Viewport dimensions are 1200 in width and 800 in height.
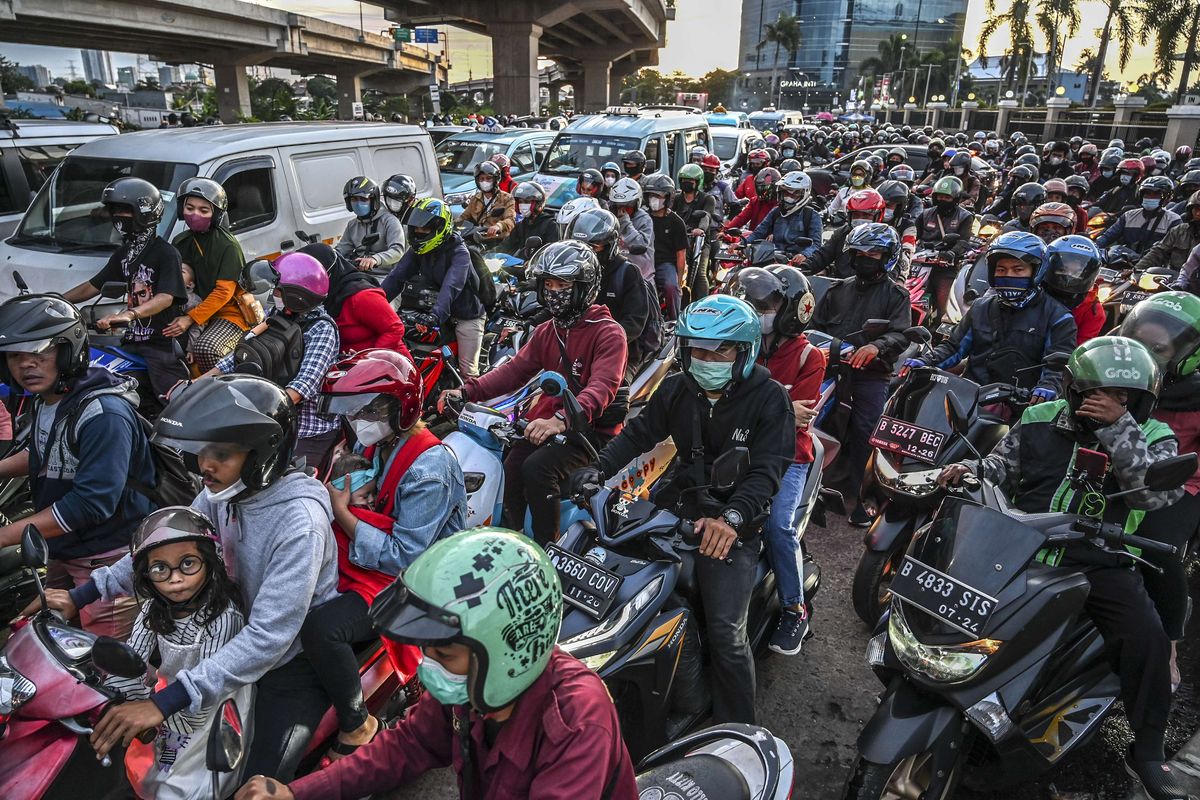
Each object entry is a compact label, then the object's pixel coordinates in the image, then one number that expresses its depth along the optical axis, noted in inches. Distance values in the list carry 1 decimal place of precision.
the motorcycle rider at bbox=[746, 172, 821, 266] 355.3
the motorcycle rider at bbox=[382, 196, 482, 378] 257.8
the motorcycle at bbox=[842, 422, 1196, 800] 110.5
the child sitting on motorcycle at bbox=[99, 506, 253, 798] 94.1
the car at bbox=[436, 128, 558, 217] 536.4
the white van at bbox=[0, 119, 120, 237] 350.3
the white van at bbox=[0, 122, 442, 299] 275.4
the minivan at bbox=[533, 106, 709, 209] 512.4
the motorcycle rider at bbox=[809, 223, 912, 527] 218.2
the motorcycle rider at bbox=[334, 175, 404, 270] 297.4
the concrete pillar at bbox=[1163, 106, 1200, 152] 1092.5
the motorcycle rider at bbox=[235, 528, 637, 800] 66.9
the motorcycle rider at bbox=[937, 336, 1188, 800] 121.0
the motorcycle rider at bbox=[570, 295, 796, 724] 129.0
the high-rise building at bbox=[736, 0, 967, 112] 5044.3
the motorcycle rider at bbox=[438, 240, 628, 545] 169.9
